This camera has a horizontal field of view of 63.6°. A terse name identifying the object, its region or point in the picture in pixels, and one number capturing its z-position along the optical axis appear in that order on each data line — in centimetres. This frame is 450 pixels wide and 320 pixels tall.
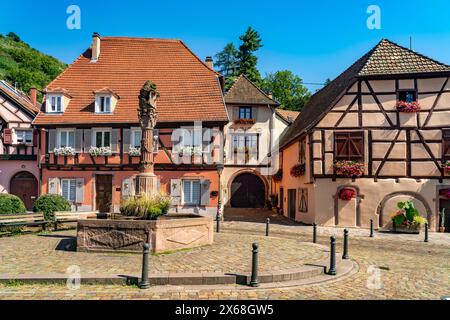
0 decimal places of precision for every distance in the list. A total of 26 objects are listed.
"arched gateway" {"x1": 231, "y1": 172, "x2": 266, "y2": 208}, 2947
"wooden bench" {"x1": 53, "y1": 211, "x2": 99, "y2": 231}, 1488
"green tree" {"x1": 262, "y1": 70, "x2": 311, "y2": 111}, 4891
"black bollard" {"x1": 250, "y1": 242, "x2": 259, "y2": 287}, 713
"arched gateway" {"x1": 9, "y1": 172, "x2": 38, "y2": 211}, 2447
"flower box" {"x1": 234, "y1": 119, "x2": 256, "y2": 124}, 2869
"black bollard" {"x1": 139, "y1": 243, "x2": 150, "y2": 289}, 684
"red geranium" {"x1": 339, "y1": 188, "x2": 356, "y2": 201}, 1844
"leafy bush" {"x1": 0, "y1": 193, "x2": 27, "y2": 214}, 1473
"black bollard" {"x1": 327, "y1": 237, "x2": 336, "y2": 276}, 827
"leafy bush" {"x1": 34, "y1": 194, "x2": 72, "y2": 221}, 1552
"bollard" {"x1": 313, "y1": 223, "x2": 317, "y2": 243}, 1302
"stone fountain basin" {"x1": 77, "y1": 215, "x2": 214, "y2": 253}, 941
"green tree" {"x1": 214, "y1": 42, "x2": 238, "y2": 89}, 4981
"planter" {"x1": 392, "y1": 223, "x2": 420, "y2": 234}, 1738
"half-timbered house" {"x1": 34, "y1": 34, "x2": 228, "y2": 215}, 2180
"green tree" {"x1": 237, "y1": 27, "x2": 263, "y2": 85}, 4712
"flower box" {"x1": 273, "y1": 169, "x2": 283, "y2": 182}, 2724
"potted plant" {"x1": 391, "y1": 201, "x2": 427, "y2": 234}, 1730
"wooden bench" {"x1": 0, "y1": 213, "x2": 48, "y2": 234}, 1316
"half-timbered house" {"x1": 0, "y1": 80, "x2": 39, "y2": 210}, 2419
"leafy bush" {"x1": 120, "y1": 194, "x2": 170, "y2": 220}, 1057
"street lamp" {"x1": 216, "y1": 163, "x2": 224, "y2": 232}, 2102
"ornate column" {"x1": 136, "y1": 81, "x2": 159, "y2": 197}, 1173
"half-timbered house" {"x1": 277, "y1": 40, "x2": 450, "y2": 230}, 1834
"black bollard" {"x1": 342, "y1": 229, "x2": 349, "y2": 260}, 1005
